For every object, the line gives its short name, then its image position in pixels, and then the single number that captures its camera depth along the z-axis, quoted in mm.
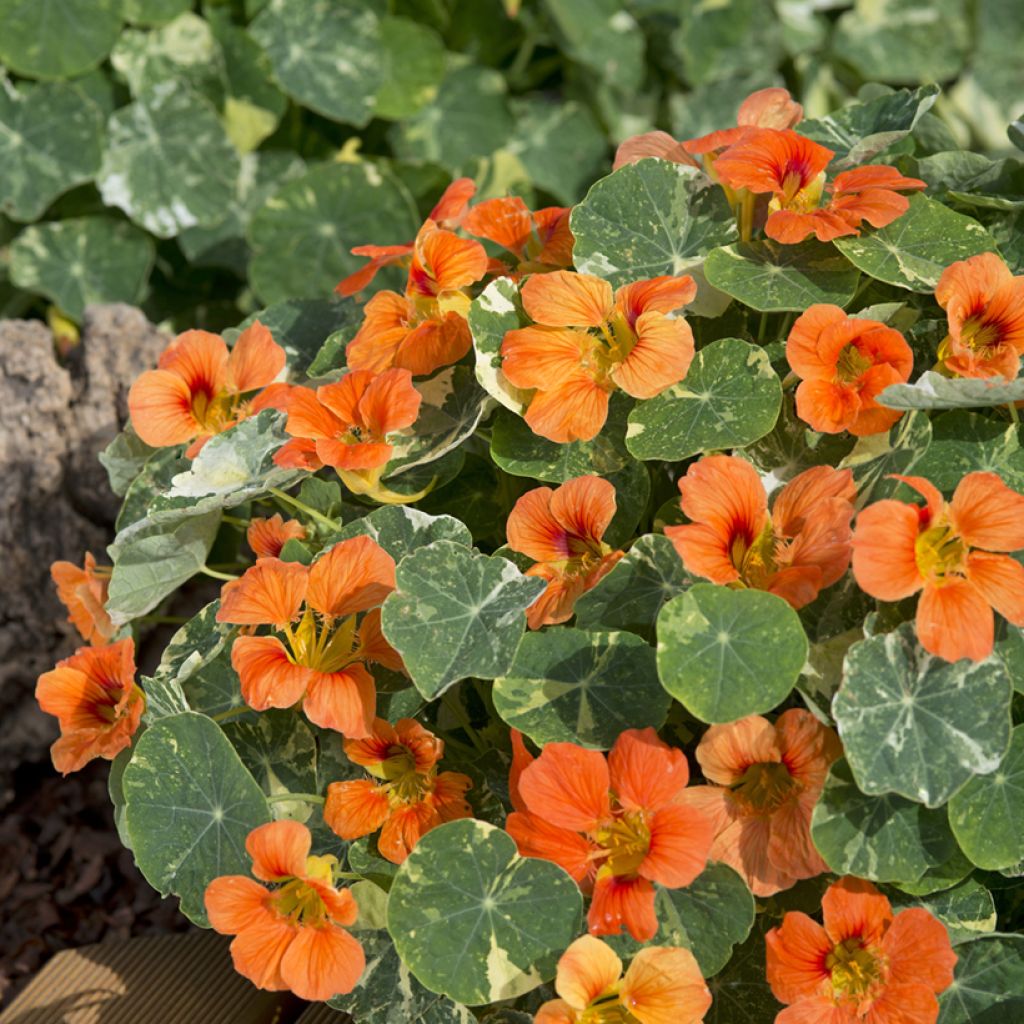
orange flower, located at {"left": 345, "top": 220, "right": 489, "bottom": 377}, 1226
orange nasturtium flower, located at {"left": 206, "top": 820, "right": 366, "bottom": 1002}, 1138
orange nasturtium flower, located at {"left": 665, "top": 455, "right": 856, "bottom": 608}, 1140
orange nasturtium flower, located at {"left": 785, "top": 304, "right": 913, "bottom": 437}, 1170
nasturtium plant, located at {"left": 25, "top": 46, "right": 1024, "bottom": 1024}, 1129
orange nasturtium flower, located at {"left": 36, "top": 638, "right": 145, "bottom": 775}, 1216
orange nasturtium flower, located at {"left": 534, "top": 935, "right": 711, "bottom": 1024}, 1118
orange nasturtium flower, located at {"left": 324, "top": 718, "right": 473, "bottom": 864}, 1177
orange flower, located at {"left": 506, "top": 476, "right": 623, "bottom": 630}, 1170
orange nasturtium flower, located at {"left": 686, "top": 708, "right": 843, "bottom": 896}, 1143
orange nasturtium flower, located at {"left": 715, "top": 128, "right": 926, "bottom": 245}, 1195
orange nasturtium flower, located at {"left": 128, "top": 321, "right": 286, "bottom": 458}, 1252
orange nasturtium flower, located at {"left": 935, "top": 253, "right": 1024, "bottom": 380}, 1174
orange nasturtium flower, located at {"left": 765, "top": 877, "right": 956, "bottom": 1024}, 1130
